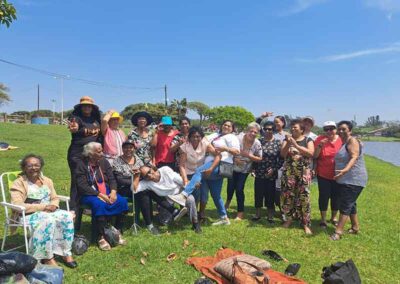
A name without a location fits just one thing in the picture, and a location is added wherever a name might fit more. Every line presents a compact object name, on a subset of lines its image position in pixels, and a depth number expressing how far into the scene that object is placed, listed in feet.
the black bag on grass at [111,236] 16.71
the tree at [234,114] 281.54
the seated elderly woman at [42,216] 14.11
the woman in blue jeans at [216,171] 20.21
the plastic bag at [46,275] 11.46
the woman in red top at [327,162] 20.15
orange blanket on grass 13.35
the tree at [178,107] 208.76
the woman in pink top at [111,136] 19.30
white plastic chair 13.99
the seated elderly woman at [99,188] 16.66
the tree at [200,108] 310.78
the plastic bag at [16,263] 10.68
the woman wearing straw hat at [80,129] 17.97
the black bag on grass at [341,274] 12.71
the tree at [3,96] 158.81
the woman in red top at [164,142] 20.85
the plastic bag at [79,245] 15.74
